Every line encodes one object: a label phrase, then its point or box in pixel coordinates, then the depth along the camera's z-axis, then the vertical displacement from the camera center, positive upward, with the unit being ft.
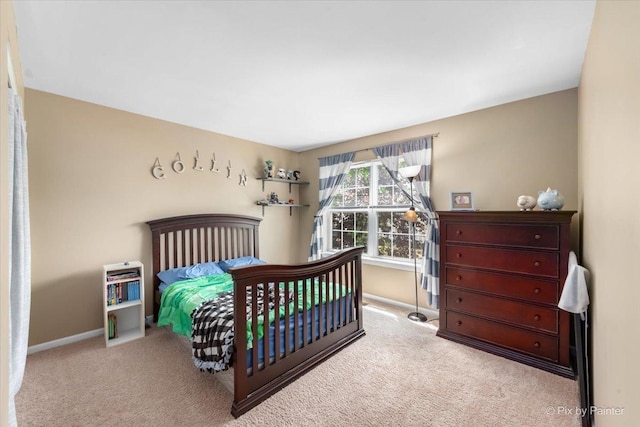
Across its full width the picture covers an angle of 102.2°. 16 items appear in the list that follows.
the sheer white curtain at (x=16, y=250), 4.50 -0.62
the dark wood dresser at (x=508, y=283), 6.90 -2.20
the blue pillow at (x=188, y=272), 9.72 -2.31
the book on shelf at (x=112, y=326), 8.58 -3.74
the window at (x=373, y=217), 11.80 -0.30
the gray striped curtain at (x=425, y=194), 10.19 +0.67
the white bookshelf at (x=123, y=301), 8.41 -2.94
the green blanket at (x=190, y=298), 7.41 -2.62
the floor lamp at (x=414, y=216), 9.96 -0.21
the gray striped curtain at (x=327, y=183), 13.38 +1.52
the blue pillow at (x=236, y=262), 11.27 -2.22
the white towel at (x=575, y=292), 5.00 -1.66
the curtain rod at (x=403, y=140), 10.41 +3.06
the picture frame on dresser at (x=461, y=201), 8.77 +0.31
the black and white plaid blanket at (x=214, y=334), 5.82 -2.87
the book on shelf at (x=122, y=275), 8.56 -2.08
